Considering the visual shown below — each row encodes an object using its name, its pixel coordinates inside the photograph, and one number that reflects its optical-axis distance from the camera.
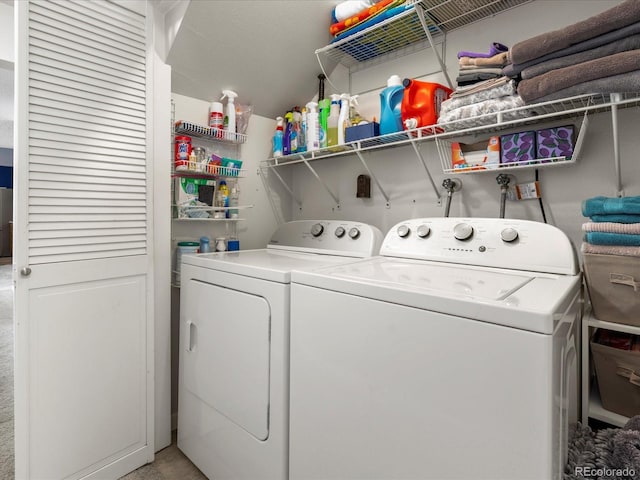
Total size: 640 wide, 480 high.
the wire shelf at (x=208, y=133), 2.04
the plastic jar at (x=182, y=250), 2.07
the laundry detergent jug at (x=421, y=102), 1.70
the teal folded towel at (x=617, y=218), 1.14
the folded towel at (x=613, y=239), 1.12
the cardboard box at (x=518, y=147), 1.51
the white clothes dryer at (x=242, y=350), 1.38
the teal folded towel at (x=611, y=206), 1.13
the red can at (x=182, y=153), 2.00
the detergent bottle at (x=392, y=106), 1.81
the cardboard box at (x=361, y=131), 1.88
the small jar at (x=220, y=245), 2.21
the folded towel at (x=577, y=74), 1.11
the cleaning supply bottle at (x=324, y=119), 2.12
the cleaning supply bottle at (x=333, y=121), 2.08
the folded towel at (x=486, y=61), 1.43
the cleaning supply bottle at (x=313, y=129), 2.14
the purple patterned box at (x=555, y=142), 1.44
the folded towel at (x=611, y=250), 1.12
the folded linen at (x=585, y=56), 1.12
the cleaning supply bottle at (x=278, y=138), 2.37
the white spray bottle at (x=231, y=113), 2.23
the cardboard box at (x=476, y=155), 1.61
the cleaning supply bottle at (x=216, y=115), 2.19
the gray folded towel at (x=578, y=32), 1.10
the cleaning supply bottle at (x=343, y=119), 2.01
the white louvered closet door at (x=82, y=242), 1.46
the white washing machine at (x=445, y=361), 0.82
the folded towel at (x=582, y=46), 1.12
